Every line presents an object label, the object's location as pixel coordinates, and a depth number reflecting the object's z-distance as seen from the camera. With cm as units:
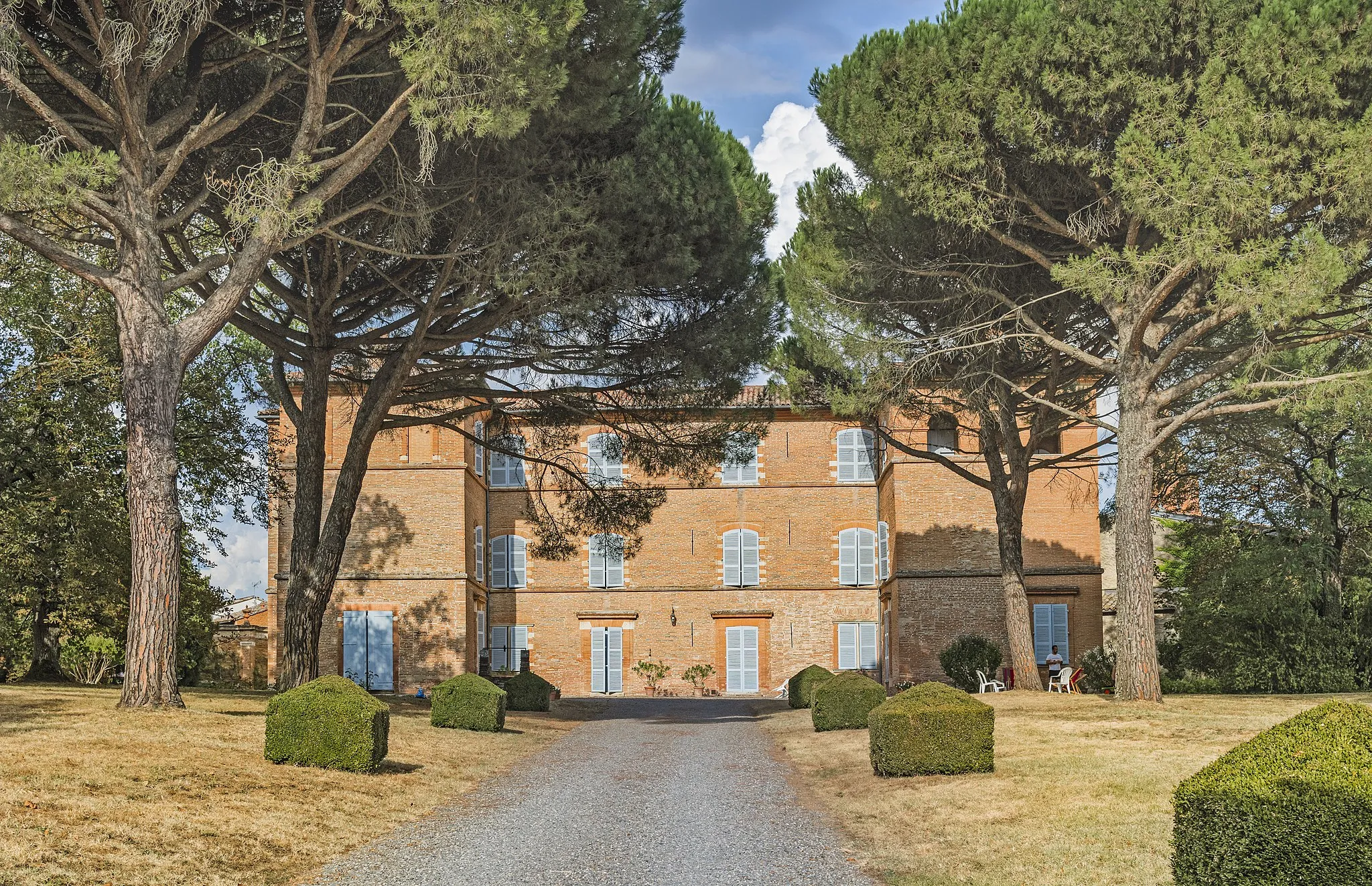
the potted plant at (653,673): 3291
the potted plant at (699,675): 3284
